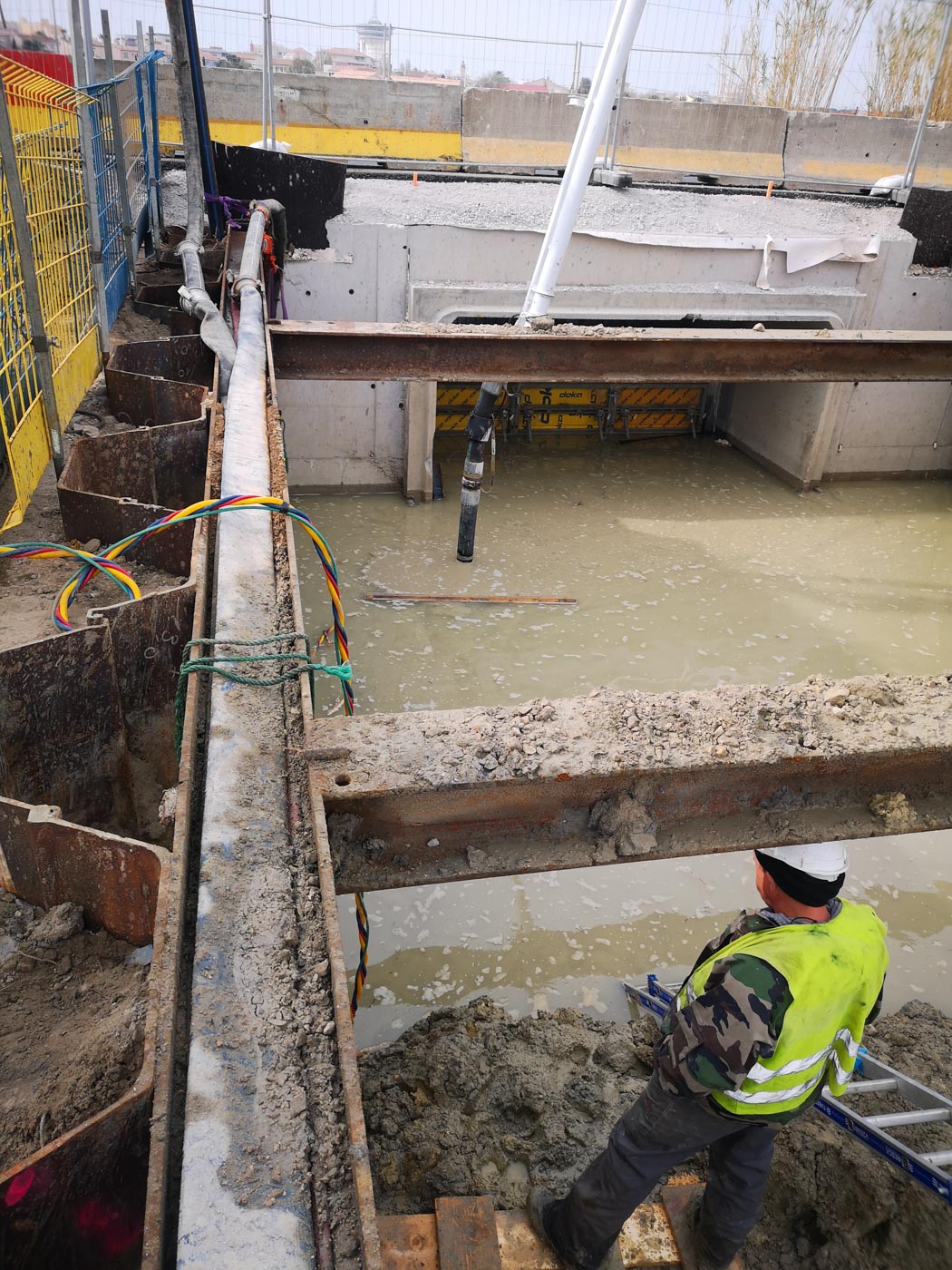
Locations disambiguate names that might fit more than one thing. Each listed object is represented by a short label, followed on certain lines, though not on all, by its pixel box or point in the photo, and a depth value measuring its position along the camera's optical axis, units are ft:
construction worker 7.76
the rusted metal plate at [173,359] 17.12
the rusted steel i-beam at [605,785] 7.16
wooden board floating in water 27.45
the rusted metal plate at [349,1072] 3.69
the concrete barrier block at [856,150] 45.52
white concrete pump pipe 22.26
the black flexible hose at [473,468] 26.94
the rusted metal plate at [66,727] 7.71
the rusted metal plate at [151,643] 8.54
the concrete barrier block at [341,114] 41.04
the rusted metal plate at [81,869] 5.83
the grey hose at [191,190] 16.35
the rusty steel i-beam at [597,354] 19.94
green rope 6.89
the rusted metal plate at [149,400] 15.07
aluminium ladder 9.78
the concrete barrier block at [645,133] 44.06
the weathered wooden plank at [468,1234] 8.64
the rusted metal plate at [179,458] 13.12
